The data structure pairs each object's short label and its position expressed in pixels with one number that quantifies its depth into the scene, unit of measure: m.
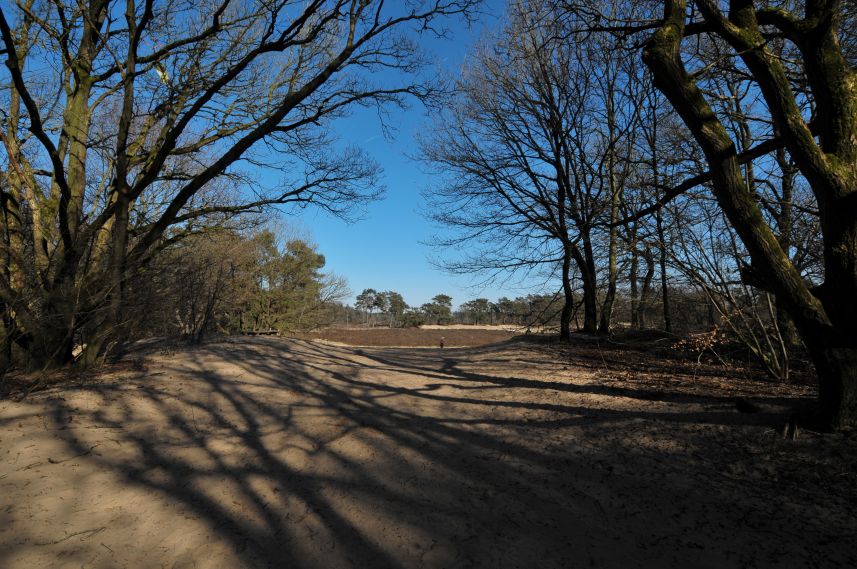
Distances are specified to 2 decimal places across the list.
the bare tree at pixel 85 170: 5.96
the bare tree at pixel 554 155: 12.63
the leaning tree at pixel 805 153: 3.49
